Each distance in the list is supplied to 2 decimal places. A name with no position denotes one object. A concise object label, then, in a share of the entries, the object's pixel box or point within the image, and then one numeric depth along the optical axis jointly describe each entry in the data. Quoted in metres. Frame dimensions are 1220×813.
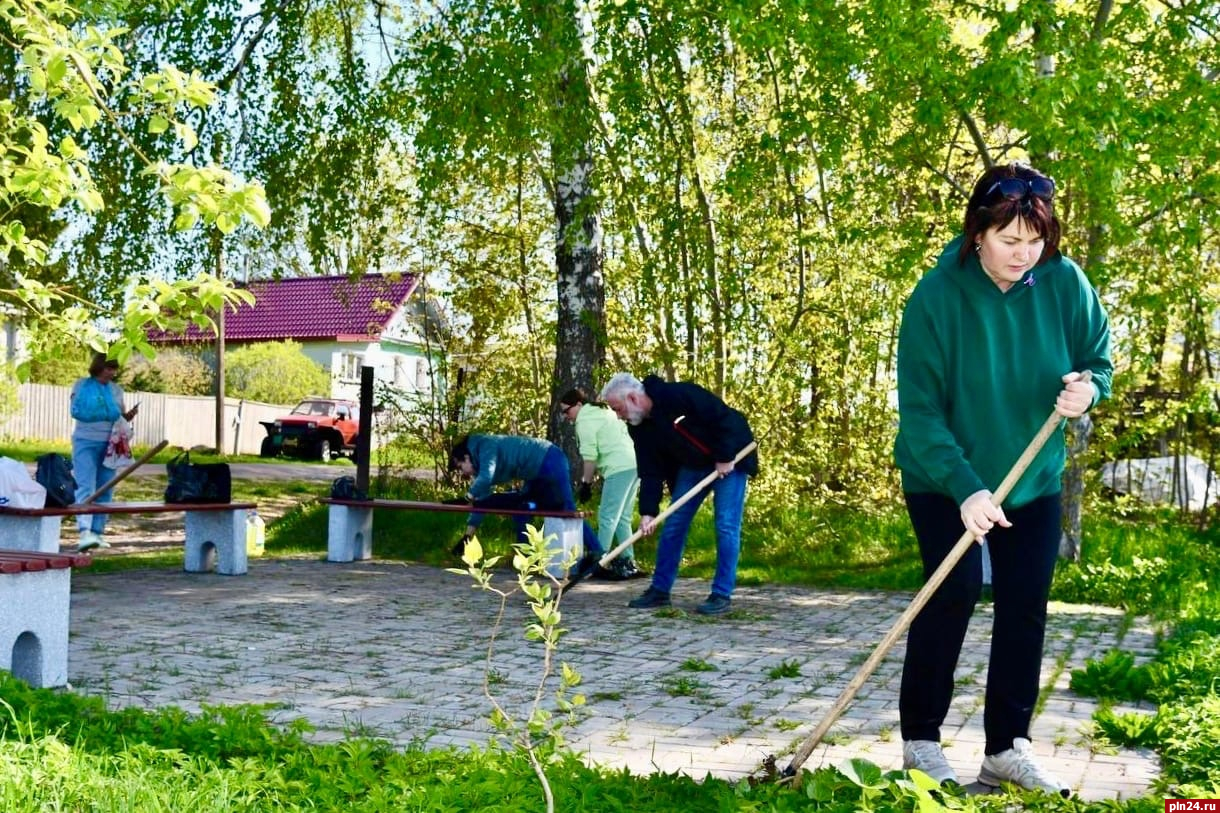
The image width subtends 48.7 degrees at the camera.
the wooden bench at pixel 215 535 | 11.69
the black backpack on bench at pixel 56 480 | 10.34
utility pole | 34.75
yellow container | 13.90
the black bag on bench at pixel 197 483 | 11.76
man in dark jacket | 9.44
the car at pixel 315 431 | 36.50
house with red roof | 47.97
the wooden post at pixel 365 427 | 14.48
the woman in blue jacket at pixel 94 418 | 12.46
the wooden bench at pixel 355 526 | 12.52
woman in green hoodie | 4.27
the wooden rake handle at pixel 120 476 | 11.48
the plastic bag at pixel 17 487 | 9.82
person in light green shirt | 12.02
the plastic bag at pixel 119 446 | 12.66
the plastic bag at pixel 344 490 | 13.62
